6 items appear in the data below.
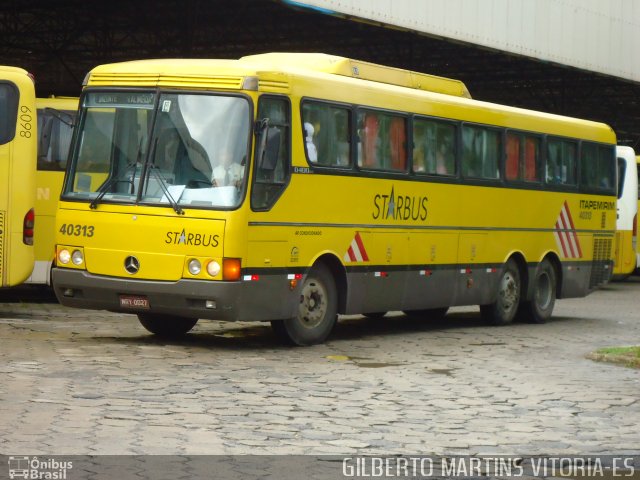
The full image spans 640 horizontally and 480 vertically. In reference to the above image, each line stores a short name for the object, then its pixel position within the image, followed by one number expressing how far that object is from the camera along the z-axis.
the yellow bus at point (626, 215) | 32.06
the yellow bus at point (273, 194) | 13.77
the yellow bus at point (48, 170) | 20.52
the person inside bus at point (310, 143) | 14.87
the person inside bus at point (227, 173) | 13.78
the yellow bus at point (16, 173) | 17.22
